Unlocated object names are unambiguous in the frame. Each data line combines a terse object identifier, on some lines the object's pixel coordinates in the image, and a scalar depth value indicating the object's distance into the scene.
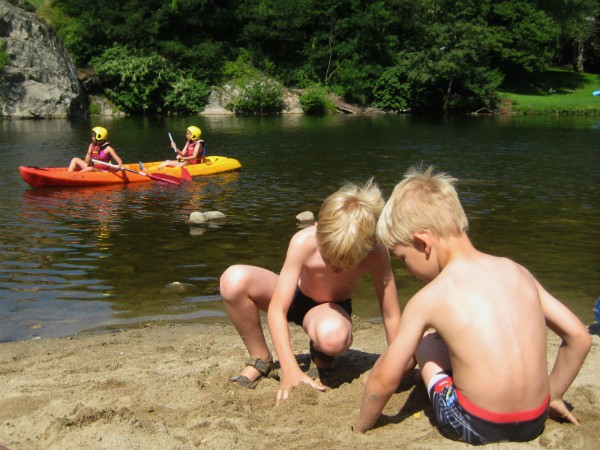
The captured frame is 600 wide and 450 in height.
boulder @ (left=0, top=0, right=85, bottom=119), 33.69
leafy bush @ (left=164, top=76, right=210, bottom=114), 39.91
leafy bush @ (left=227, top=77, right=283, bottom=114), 40.41
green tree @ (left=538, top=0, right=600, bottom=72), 51.06
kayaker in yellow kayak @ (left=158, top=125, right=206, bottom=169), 16.14
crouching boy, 3.31
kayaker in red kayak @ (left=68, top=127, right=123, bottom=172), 14.40
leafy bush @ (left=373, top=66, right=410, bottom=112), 42.19
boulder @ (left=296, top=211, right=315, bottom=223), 10.31
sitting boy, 2.57
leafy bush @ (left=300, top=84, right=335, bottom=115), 41.19
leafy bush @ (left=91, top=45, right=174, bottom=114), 39.34
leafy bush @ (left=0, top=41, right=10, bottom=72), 32.94
